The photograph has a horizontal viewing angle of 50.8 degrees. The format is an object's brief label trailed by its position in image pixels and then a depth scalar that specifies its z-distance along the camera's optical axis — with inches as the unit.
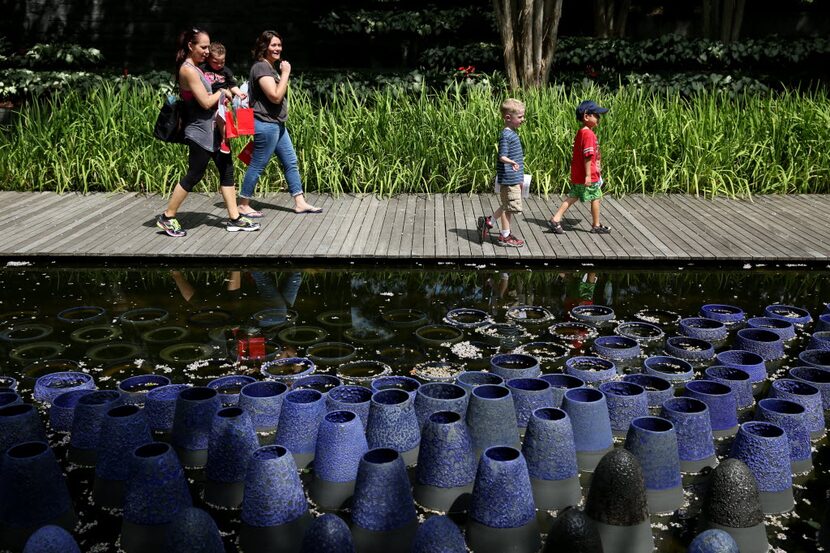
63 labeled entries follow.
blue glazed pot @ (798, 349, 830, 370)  189.0
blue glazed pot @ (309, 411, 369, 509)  137.6
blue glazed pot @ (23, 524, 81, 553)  102.9
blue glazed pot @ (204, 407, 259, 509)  138.8
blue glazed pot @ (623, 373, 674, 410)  167.9
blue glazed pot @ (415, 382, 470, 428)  148.9
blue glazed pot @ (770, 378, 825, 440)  160.2
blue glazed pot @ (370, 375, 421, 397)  170.7
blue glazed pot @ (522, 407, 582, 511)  137.1
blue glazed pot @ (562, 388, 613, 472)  148.9
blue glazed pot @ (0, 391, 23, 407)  158.5
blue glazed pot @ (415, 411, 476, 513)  134.0
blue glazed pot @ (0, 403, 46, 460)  143.8
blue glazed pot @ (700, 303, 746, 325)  234.2
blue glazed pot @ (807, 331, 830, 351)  196.7
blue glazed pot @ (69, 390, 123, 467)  151.4
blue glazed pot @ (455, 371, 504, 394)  166.1
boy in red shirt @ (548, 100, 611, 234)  305.6
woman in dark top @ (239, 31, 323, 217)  318.7
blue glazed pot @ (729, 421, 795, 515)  135.9
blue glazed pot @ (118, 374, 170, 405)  178.6
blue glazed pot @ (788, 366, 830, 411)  174.6
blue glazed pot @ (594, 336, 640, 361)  203.9
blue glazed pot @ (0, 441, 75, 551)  127.3
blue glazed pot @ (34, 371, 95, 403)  180.1
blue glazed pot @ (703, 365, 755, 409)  172.9
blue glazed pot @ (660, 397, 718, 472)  147.3
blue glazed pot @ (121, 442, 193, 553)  124.4
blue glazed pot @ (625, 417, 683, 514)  136.2
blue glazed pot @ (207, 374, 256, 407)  179.8
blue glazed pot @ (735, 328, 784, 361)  201.0
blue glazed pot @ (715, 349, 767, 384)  185.5
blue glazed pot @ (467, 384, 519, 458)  145.6
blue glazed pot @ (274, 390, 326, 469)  149.6
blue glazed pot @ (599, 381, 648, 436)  157.6
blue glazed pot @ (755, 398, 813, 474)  148.7
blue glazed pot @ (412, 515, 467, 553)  106.7
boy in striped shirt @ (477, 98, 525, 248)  283.0
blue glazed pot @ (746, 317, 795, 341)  215.8
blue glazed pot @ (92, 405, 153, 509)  139.6
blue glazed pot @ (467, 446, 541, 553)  122.8
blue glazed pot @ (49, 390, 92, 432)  165.9
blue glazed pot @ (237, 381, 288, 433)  160.2
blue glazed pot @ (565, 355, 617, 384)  182.9
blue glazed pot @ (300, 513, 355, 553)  107.2
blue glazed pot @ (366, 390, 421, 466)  144.8
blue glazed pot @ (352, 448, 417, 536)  123.4
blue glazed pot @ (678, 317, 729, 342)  217.0
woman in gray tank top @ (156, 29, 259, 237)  283.6
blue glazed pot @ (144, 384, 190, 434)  164.7
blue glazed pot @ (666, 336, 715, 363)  204.7
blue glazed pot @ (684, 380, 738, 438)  161.7
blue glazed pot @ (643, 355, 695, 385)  187.0
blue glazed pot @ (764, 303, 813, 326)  230.2
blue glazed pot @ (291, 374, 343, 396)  180.1
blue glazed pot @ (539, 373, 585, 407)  167.3
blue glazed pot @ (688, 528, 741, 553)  104.0
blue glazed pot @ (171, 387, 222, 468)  153.3
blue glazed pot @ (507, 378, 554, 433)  157.6
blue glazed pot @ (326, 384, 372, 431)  153.4
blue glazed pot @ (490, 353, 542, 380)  174.2
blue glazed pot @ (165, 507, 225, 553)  109.8
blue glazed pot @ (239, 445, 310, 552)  124.0
